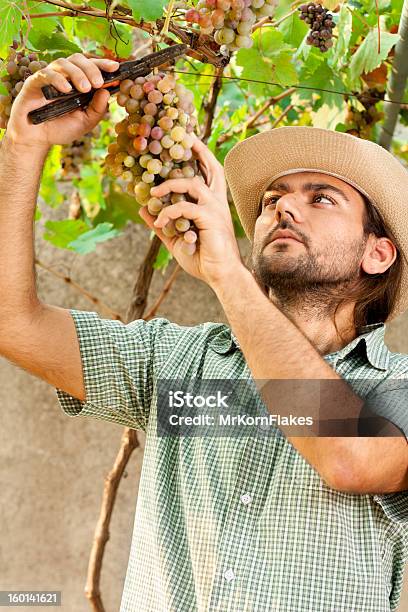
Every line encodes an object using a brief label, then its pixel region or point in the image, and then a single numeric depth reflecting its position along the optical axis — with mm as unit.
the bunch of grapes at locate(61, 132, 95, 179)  2475
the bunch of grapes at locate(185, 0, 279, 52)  1718
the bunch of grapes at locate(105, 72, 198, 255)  1717
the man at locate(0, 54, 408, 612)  1783
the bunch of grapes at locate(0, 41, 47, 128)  1818
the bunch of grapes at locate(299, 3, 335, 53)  2088
